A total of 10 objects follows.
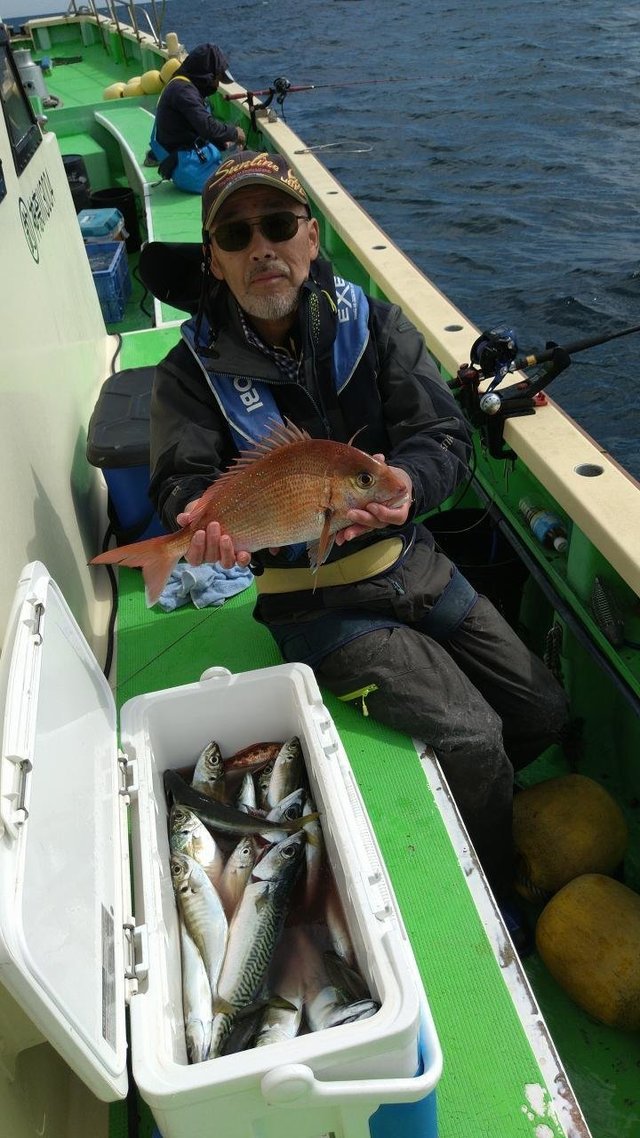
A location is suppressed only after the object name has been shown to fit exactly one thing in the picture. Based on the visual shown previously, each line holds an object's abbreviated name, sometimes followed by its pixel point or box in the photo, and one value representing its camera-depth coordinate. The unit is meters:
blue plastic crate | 6.46
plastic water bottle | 3.14
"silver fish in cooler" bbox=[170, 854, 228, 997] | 1.85
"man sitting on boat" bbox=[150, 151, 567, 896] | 2.56
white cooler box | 1.35
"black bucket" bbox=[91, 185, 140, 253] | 8.34
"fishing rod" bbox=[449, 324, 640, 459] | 3.21
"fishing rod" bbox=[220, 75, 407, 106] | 8.52
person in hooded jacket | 7.48
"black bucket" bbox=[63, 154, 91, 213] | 8.20
